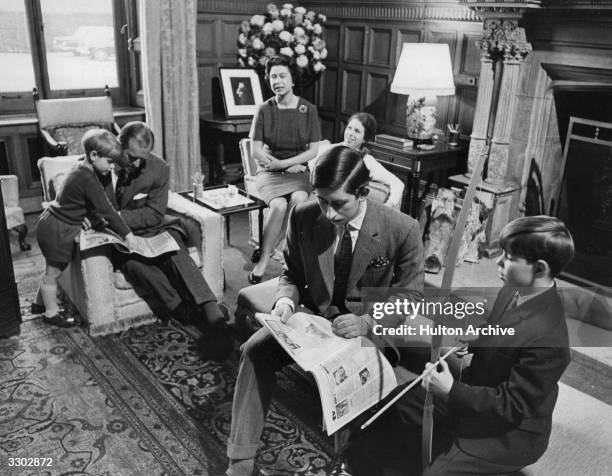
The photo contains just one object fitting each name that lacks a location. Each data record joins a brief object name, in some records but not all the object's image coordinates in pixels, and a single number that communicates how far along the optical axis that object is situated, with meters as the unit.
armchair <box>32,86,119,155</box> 4.27
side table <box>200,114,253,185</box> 4.96
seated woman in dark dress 3.62
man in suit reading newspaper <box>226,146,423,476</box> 1.86
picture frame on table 5.03
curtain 4.64
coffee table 3.36
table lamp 3.92
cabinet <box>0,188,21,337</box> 2.77
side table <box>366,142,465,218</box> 4.06
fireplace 3.59
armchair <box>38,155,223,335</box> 2.79
